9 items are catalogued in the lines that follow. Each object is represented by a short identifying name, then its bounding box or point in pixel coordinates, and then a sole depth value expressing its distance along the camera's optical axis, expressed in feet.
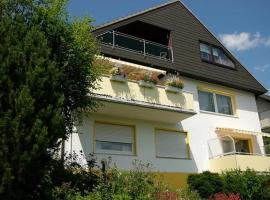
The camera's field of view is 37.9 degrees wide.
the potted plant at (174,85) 62.95
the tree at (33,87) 29.27
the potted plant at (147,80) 59.77
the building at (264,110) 93.45
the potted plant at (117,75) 56.75
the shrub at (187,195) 43.01
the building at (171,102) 57.47
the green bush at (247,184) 57.77
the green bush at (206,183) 55.98
